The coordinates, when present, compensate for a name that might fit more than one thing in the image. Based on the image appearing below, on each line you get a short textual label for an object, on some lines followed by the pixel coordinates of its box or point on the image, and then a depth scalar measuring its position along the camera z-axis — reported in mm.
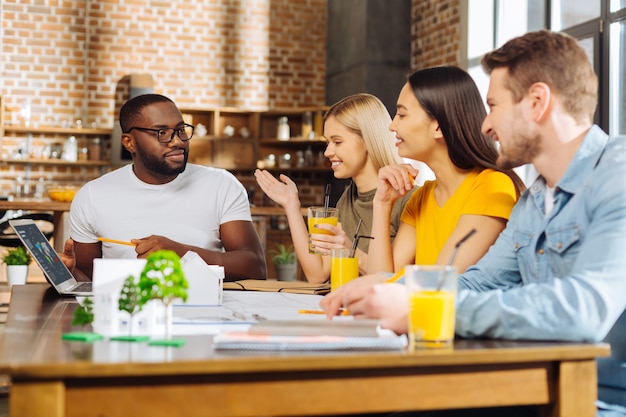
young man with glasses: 3043
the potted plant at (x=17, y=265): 5477
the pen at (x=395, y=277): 1746
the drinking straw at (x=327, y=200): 2330
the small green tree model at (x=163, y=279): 1272
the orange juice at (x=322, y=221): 2332
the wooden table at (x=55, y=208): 5988
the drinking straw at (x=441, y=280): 1305
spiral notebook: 1219
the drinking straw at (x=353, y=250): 2082
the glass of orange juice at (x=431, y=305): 1281
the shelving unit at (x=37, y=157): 8648
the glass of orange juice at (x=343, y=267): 2070
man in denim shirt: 1354
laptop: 2234
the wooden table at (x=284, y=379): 1097
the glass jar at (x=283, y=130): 9133
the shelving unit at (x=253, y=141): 9117
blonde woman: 2840
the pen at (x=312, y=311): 1752
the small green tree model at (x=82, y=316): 1503
